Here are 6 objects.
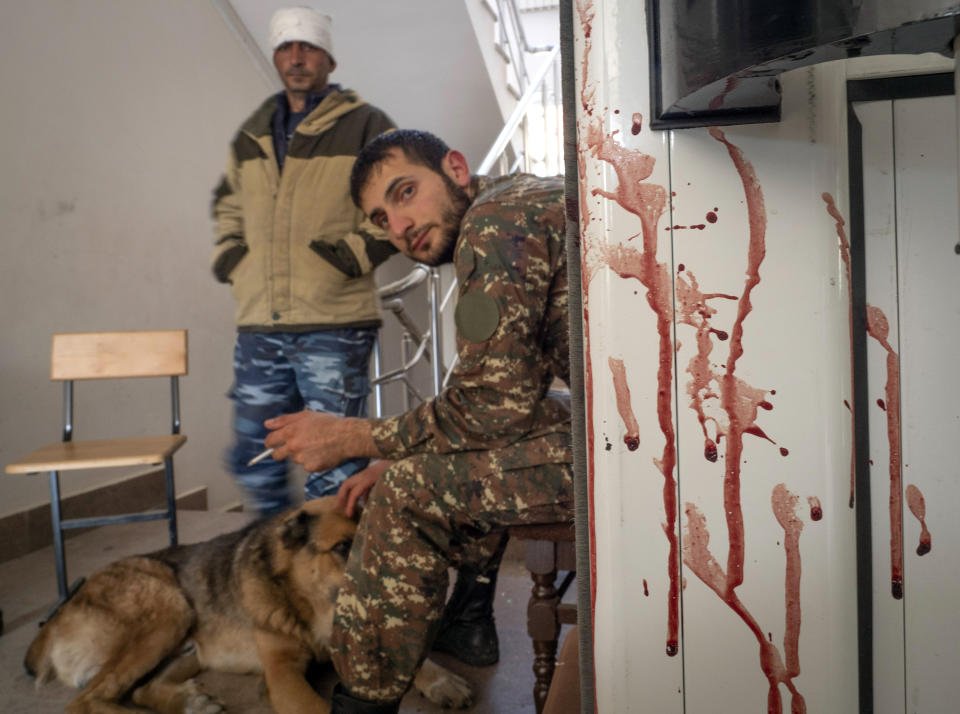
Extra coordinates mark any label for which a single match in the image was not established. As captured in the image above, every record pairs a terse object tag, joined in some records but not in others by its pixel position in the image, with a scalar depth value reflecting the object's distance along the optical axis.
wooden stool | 1.15
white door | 0.54
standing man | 1.98
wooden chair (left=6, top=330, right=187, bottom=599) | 2.08
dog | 1.48
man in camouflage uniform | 1.03
